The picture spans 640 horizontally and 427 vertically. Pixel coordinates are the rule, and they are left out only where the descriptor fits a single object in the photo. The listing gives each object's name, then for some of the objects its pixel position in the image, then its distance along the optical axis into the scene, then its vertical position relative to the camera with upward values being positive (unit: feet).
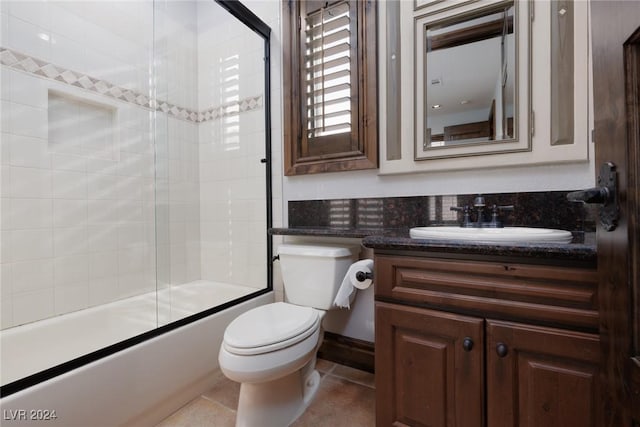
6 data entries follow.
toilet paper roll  3.89 -0.99
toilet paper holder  3.88 -0.88
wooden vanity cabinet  2.41 -1.28
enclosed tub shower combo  4.48 +0.49
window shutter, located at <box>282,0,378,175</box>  5.11 +2.48
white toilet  3.46 -1.64
